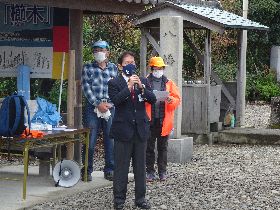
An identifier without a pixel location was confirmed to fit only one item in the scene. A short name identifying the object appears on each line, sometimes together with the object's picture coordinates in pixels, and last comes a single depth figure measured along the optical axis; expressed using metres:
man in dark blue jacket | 8.55
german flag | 10.48
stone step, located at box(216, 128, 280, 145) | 16.12
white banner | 10.53
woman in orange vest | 10.66
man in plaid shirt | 10.15
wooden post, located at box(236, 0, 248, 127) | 17.25
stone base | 12.97
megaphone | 9.88
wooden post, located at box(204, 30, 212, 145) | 15.76
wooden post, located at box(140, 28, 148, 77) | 15.35
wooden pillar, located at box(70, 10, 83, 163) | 10.60
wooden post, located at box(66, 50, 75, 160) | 10.38
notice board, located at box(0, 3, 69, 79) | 10.47
